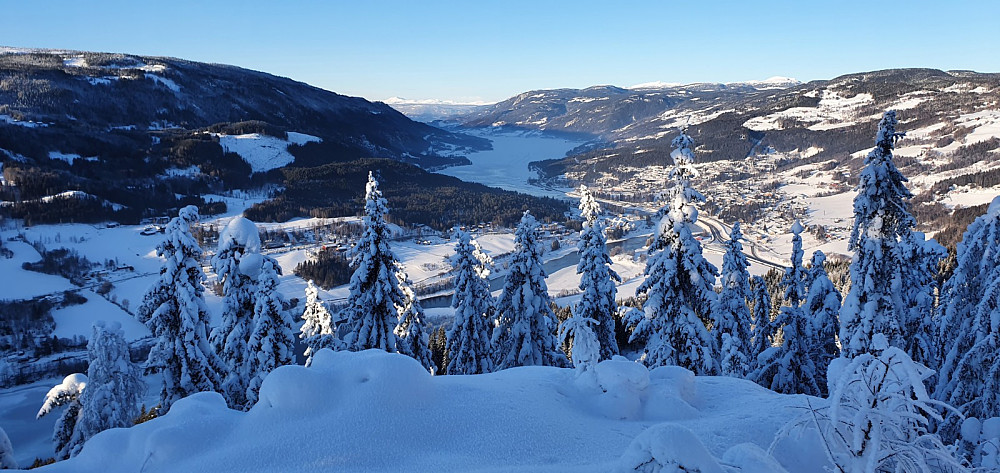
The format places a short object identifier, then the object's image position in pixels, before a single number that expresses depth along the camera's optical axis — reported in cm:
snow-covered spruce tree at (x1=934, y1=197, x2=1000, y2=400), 1330
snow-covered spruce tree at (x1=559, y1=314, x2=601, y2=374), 1184
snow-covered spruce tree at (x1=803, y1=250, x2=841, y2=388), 1975
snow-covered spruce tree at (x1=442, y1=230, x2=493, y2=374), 2136
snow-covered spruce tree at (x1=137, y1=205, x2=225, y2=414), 1548
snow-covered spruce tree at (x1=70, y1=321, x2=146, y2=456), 1689
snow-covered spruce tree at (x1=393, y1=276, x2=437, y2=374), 2059
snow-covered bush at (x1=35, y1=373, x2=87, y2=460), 1842
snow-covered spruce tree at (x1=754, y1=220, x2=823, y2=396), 1914
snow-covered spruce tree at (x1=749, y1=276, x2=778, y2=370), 2514
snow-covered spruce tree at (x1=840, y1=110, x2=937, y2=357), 1295
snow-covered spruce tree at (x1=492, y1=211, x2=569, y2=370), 2020
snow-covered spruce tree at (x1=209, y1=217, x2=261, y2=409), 1658
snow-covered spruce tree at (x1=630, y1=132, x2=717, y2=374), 1525
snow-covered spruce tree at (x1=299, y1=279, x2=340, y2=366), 2055
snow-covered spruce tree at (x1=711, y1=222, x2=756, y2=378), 2417
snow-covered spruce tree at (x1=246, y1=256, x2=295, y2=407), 1711
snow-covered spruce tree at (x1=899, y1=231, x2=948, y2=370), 1695
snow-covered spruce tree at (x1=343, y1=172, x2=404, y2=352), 1839
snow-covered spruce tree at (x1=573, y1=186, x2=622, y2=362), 2019
